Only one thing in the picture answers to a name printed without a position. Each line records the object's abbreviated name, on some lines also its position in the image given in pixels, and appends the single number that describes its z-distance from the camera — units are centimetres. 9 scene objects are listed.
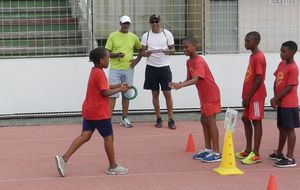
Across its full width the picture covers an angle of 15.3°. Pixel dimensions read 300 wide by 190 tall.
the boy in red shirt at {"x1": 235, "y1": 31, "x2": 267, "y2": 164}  1396
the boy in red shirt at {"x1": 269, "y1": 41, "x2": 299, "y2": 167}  1378
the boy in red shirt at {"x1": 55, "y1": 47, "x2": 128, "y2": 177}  1316
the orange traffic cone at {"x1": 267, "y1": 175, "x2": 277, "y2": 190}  1117
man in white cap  1906
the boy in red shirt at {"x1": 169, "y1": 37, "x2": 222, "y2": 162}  1435
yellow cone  1333
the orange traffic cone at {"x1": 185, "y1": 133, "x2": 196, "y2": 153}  1562
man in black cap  1906
